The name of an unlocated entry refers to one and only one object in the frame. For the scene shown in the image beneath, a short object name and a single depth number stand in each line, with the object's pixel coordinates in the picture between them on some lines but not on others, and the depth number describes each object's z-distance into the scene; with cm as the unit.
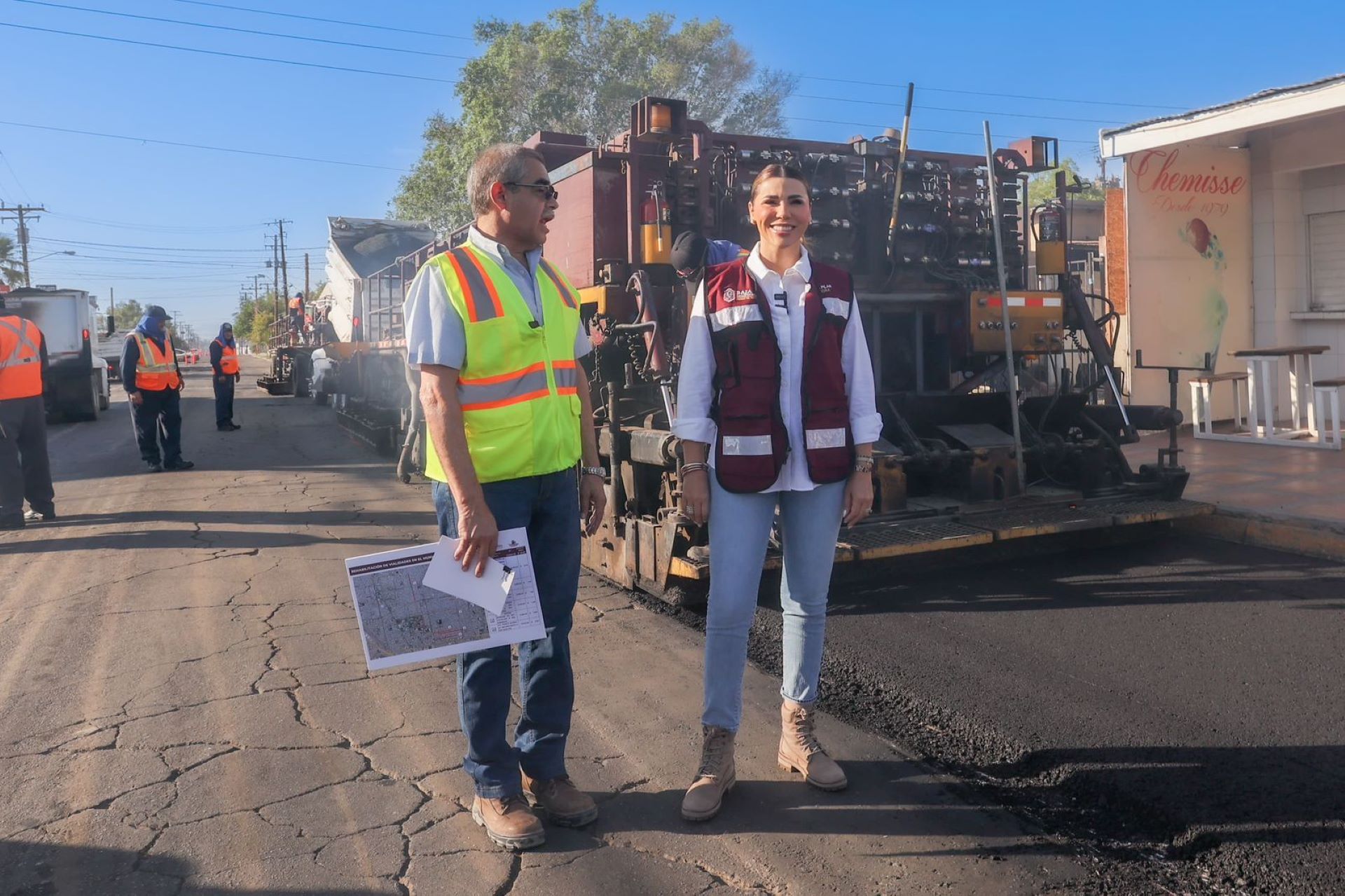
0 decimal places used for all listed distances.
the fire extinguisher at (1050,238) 738
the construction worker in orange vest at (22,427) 816
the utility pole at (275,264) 7806
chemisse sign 1172
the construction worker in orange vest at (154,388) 1117
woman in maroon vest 324
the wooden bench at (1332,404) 962
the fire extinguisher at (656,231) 605
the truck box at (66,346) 1803
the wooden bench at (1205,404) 1102
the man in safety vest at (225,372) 1540
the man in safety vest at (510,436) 289
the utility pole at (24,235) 6175
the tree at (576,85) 3109
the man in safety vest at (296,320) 2489
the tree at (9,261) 5984
